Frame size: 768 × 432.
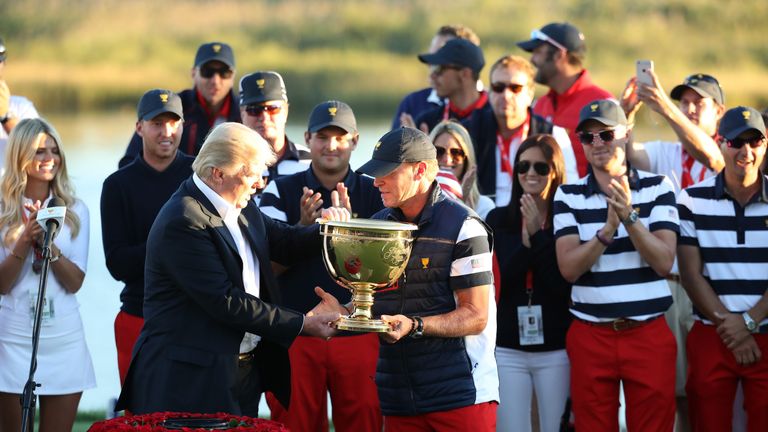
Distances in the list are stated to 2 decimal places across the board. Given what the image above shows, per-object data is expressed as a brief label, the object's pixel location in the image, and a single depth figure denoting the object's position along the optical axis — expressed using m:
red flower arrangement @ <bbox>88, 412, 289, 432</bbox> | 8.13
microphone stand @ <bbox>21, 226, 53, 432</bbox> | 9.84
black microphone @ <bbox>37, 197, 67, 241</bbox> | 10.20
